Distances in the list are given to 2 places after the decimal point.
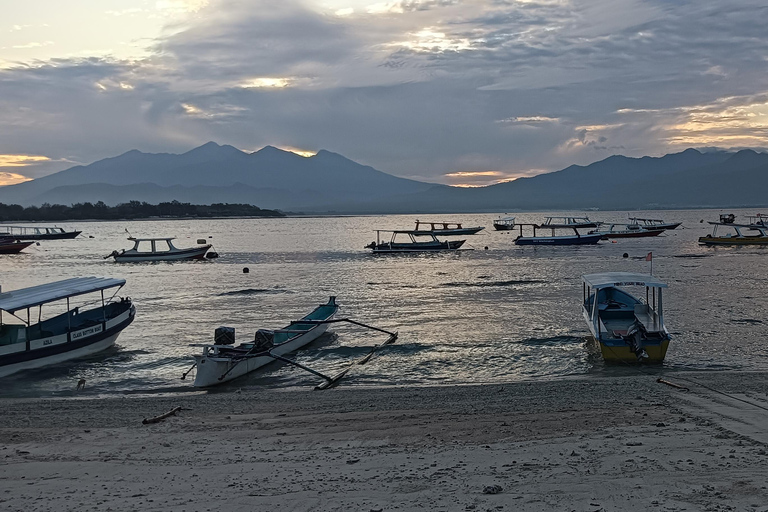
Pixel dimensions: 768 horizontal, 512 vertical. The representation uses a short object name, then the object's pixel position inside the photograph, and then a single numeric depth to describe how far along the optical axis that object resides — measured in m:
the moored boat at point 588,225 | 101.62
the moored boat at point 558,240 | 78.94
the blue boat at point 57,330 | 18.03
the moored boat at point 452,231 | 91.25
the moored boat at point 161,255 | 64.62
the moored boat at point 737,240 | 70.25
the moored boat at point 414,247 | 69.44
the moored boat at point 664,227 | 96.11
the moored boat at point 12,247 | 78.50
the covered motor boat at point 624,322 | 17.48
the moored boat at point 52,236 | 89.59
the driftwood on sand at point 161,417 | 12.36
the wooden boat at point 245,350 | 16.31
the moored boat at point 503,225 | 126.46
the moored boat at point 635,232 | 91.32
